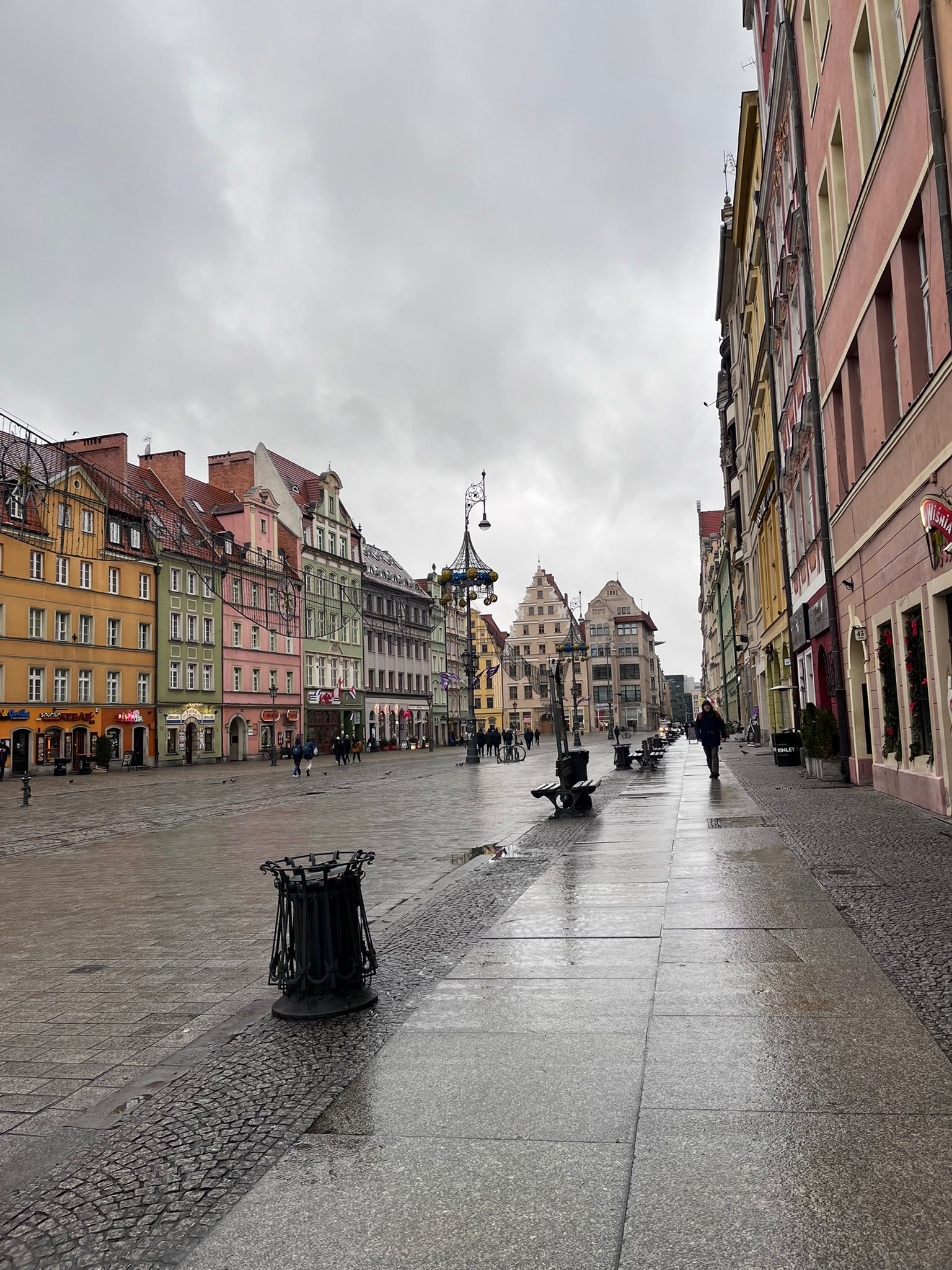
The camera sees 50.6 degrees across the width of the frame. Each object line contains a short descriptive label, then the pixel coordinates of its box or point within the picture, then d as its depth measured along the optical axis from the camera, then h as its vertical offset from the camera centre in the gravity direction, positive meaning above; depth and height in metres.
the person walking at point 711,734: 21.08 +0.24
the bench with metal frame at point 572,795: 15.73 -0.70
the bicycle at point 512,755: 43.72 -0.16
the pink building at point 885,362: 11.62 +5.44
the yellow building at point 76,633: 43.47 +6.17
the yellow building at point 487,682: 114.12 +8.18
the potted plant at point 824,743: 19.42 -0.02
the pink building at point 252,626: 60.12 +8.16
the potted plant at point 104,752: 45.72 +0.54
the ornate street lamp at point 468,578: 36.97 +6.38
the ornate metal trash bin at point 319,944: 5.35 -1.00
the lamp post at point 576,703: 56.72 +2.67
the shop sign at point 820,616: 20.89 +2.72
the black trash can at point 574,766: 16.05 -0.26
